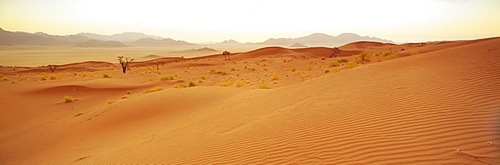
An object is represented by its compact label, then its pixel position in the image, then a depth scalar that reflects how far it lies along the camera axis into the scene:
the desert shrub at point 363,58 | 18.59
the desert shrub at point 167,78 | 19.67
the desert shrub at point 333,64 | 19.70
